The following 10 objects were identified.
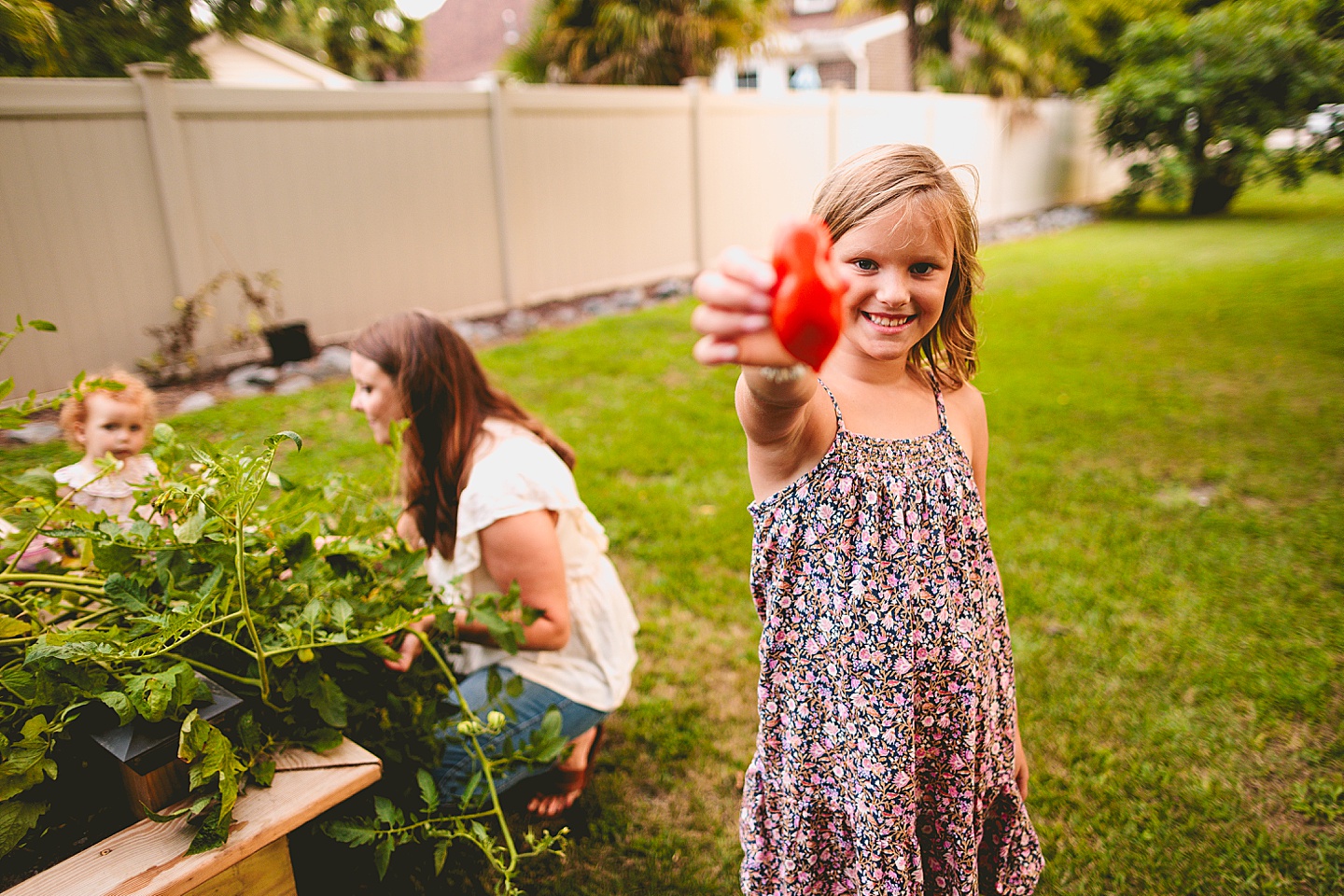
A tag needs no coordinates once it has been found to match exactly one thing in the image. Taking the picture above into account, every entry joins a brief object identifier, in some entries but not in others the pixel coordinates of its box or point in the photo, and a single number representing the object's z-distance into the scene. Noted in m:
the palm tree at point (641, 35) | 12.10
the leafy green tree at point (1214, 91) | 5.74
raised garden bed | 1.20
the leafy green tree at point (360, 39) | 12.63
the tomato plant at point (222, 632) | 1.26
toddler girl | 2.80
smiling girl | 1.32
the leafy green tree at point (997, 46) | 16.02
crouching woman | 2.08
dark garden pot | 6.28
